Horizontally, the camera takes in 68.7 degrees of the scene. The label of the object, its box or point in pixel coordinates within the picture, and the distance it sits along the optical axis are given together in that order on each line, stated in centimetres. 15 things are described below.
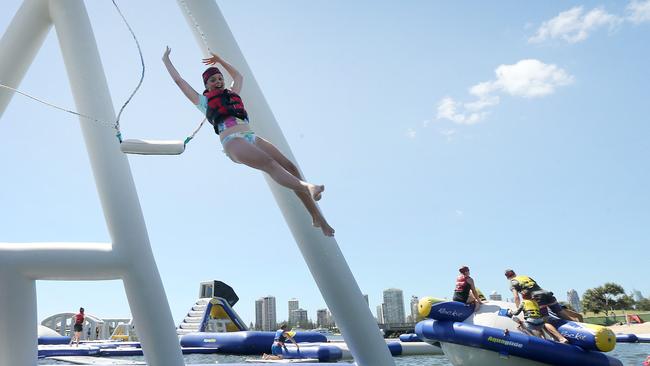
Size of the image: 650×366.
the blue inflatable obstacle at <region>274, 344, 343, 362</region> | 1907
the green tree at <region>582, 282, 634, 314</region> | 6525
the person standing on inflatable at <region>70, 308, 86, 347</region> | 2185
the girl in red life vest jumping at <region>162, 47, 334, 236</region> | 515
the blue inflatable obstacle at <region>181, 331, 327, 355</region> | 2406
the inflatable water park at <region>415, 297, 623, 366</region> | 995
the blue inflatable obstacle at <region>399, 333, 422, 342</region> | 2519
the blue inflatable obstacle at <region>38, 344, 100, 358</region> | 1925
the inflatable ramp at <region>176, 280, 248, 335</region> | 3222
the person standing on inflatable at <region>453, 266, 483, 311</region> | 1169
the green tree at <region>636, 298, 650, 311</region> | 7188
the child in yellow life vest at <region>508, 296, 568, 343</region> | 1046
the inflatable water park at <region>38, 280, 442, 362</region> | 1945
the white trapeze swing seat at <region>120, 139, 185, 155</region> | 532
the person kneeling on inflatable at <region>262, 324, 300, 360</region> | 1942
